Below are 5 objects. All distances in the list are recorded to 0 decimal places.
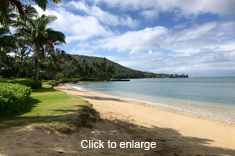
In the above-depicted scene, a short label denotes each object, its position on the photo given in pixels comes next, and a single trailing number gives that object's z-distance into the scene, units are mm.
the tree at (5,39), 19816
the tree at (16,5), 8513
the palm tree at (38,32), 20281
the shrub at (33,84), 17141
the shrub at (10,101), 5977
